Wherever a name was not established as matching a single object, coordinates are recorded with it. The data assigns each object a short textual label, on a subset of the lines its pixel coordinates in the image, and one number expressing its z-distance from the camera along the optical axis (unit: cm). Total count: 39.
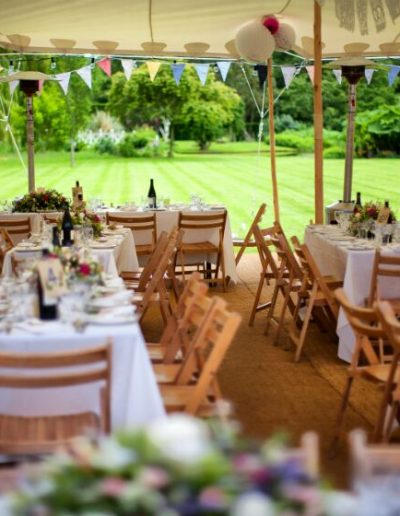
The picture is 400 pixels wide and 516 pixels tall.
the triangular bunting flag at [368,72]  1085
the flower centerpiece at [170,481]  172
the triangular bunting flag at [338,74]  1174
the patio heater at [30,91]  1059
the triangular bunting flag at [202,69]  1192
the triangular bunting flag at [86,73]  1202
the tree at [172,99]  2620
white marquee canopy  954
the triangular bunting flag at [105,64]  1198
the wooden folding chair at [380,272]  615
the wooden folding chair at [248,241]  858
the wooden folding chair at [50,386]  338
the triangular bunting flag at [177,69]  1187
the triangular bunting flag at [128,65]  1156
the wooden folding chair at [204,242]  931
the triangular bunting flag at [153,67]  1184
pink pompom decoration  964
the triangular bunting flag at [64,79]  1177
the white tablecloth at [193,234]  962
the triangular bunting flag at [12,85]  1188
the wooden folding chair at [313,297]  632
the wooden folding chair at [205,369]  374
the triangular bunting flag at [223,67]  1192
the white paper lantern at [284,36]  964
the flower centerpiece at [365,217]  762
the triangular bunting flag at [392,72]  1173
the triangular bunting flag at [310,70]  1169
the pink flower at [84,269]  471
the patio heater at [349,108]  1025
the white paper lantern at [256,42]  943
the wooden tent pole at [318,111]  842
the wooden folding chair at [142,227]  920
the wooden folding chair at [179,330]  452
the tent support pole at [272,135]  1042
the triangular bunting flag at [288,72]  1198
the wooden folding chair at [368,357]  436
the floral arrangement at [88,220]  784
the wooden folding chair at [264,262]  744
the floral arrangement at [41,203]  970
